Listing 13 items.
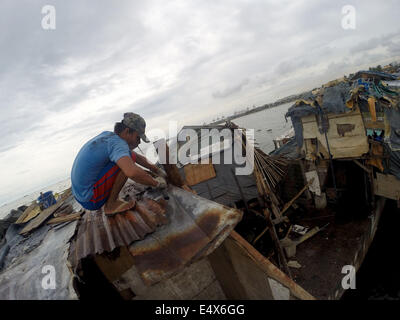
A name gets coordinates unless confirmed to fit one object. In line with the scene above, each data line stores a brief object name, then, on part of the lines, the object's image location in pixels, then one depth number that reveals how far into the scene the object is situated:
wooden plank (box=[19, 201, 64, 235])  3.97
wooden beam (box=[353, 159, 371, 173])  7.86
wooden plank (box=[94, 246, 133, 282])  2.16
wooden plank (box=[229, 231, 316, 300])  2.39
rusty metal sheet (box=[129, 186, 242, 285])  1.81
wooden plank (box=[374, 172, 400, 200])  7.42
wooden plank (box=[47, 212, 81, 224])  3.43
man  2.58
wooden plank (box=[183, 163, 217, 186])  8.22
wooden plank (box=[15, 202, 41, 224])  5.18
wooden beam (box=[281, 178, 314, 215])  9.47
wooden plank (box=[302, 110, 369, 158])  7.48
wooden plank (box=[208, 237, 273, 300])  2.66
